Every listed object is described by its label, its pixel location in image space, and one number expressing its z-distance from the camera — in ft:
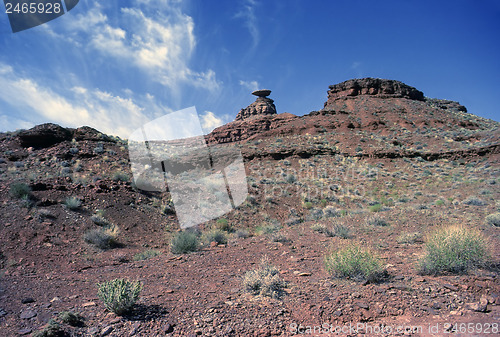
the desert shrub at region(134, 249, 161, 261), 27.66
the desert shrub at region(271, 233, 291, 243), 28.28
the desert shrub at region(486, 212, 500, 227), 27.89
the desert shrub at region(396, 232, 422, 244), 24.50
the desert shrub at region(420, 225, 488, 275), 15.83
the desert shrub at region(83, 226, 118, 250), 30.76
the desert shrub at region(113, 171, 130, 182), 49.26
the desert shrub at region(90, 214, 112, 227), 35.08
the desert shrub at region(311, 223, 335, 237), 29.87
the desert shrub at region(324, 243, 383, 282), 16.02
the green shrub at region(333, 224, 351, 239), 28.25
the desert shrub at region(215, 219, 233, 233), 42.98
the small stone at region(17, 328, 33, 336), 12.01
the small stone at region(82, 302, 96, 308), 14.97
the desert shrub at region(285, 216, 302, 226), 42.04
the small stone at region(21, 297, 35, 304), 15.36
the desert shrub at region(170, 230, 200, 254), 27.66
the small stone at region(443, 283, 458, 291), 13.83
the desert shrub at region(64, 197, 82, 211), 35.96
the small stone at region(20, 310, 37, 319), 13.61
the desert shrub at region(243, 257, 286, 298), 15.47
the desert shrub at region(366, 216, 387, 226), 33.58
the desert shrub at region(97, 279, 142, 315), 13.56
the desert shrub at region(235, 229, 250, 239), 35.12
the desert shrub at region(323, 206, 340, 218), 47.32
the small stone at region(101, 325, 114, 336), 12.01
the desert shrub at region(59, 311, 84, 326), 12.66
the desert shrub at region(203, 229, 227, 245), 32.25
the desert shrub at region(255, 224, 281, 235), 36.70
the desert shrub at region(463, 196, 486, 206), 42.11
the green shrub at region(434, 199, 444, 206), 46.12
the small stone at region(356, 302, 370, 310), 13.13
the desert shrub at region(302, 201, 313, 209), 59.26
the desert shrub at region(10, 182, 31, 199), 34.78
